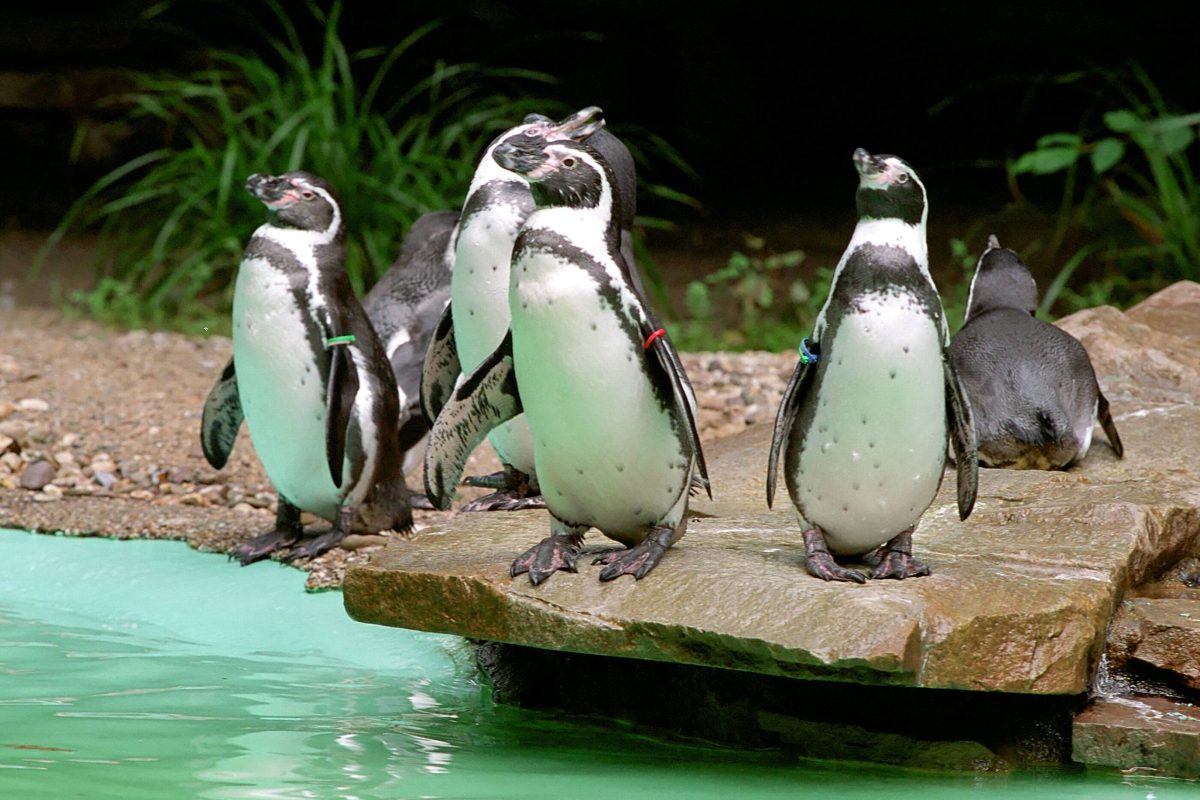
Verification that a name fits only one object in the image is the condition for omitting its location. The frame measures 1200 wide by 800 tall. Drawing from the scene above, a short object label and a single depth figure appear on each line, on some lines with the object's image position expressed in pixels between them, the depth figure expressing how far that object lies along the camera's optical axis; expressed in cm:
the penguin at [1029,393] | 865
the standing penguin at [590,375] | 593
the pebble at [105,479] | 1054
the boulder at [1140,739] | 573
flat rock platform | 541
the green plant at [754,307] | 1623
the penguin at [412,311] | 1055
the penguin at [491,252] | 795
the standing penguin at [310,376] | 843
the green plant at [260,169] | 1616
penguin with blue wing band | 578
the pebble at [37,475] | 1039
